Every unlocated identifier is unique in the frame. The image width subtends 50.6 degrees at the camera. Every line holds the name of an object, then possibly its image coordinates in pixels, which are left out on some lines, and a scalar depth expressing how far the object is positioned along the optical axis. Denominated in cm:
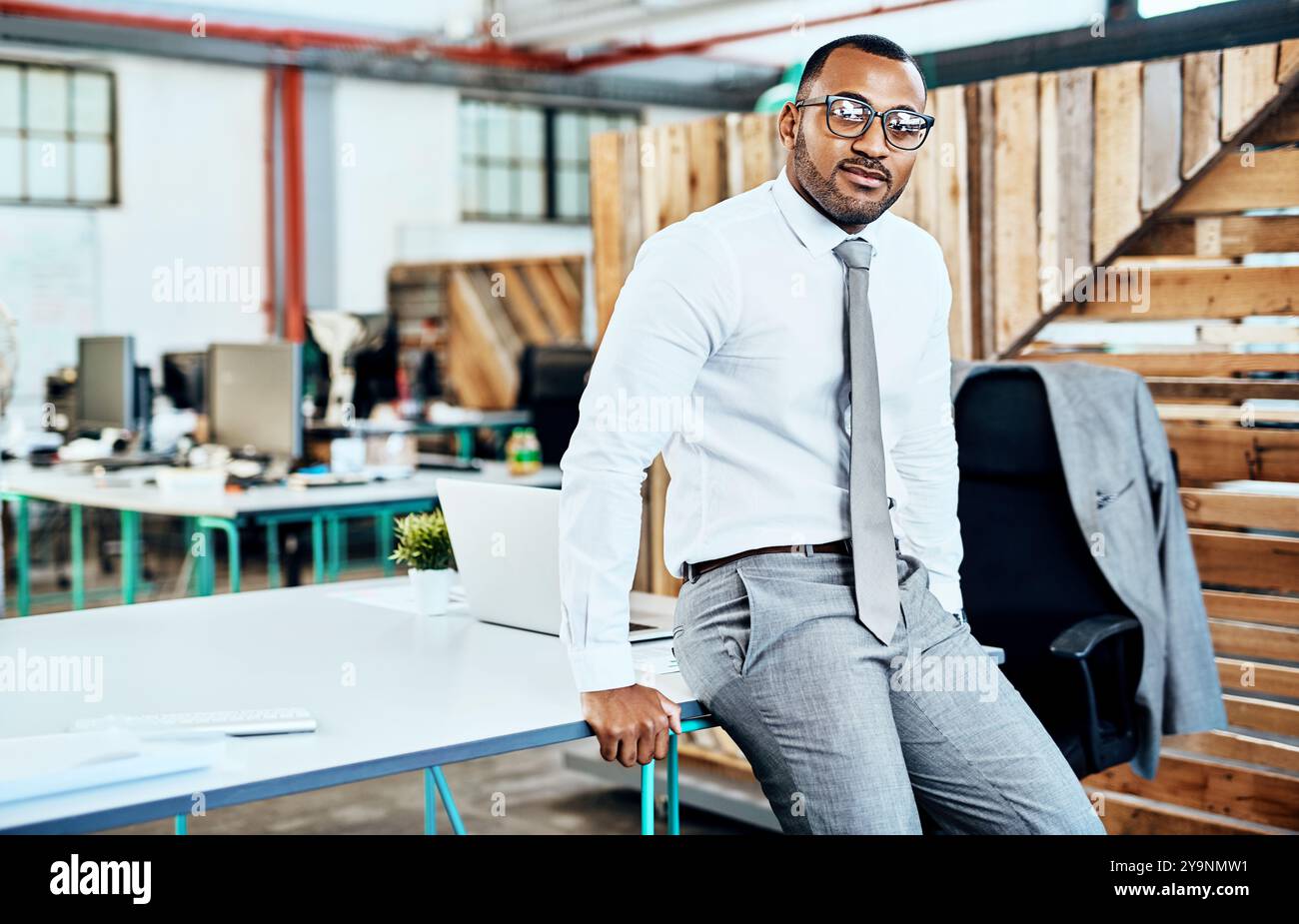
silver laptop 224
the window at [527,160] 1273
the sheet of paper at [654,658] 212
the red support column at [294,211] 1127
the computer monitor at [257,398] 495
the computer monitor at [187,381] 730
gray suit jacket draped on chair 277
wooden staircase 324
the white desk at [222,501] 434
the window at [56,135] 1034
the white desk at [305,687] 158
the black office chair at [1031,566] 276
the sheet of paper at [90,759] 152
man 185
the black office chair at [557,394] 631
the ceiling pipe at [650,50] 1156
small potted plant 253
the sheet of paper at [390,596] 266
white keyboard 173
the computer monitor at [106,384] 593
